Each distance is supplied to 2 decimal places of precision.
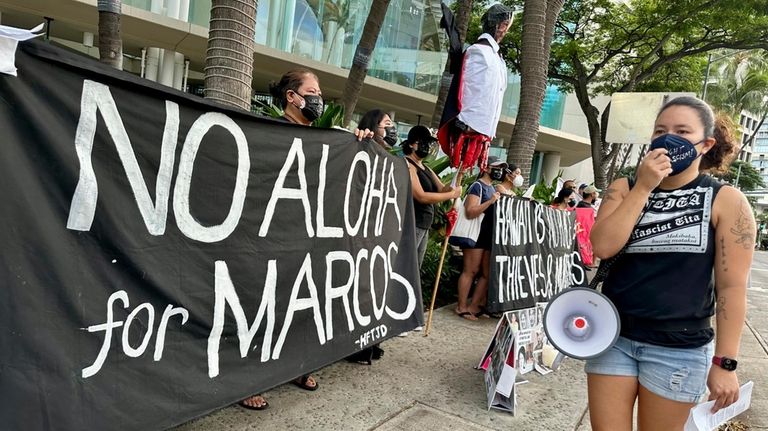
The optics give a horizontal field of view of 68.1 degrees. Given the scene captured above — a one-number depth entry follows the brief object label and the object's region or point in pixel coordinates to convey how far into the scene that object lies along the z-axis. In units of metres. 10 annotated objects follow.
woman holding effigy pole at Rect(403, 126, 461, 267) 4.47
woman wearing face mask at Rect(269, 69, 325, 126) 3.35
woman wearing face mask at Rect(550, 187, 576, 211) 7.79
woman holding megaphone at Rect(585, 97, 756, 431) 1.99
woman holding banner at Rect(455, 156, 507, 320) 5.52
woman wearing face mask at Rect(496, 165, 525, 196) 6.03
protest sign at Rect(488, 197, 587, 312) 5.57
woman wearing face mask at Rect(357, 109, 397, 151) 4.08
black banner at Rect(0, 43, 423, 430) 1.73
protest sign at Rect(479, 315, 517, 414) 3.46
